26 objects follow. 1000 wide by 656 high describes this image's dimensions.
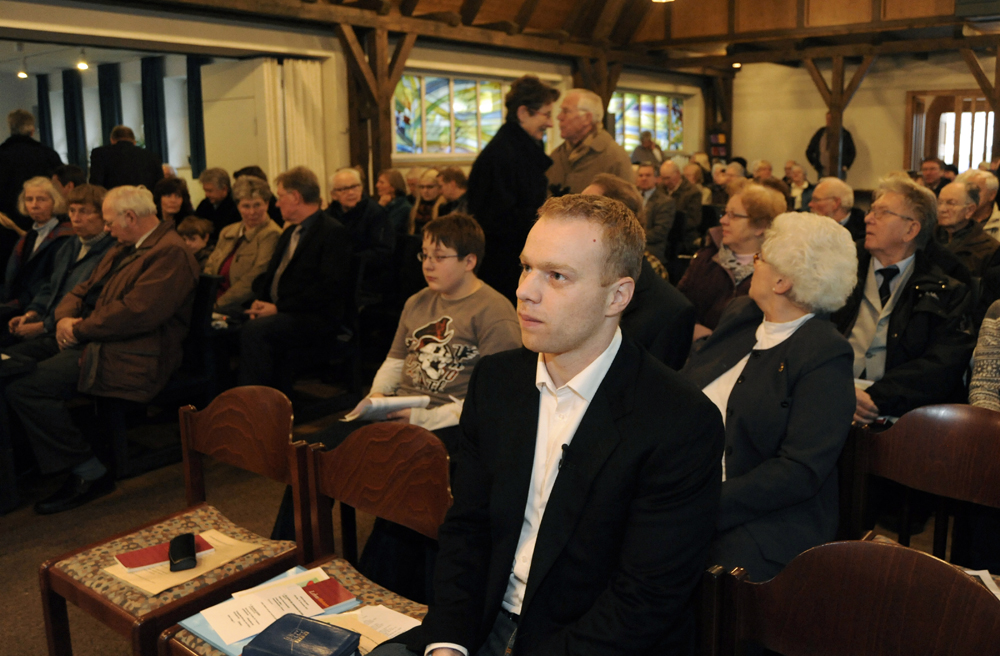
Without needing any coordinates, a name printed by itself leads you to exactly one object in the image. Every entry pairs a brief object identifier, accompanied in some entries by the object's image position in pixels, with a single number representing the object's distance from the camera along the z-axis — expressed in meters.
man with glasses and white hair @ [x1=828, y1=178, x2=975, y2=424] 2.90
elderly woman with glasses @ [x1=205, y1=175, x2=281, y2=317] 5.06
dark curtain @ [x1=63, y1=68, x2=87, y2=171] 12.94
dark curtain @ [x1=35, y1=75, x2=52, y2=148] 13.76
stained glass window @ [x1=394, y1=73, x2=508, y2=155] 10.06
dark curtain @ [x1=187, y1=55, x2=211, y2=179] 9.11
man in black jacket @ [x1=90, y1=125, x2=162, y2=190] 7.00
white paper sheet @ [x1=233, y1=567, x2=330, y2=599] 1.93
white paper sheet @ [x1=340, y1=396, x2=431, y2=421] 2.70
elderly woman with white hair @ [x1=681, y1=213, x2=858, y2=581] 1.98
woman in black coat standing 4.07
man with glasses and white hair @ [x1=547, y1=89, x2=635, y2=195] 4.30
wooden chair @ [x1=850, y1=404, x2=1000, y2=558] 1.94
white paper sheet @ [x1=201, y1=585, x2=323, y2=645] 1.78
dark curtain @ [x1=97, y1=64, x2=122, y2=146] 12.02
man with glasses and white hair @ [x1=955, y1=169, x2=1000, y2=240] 5.42
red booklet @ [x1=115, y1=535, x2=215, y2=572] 2.09
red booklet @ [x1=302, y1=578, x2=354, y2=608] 1.90
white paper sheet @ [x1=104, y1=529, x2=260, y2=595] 2.01
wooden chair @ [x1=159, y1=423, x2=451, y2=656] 1.91
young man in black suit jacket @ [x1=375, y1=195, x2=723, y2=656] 1.45
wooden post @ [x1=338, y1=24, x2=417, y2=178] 8.52
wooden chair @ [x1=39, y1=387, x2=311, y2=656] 1.94
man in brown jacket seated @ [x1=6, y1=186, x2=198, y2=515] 3.68
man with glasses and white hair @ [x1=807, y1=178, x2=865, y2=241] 5.34
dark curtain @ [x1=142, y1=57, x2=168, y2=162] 10.77
